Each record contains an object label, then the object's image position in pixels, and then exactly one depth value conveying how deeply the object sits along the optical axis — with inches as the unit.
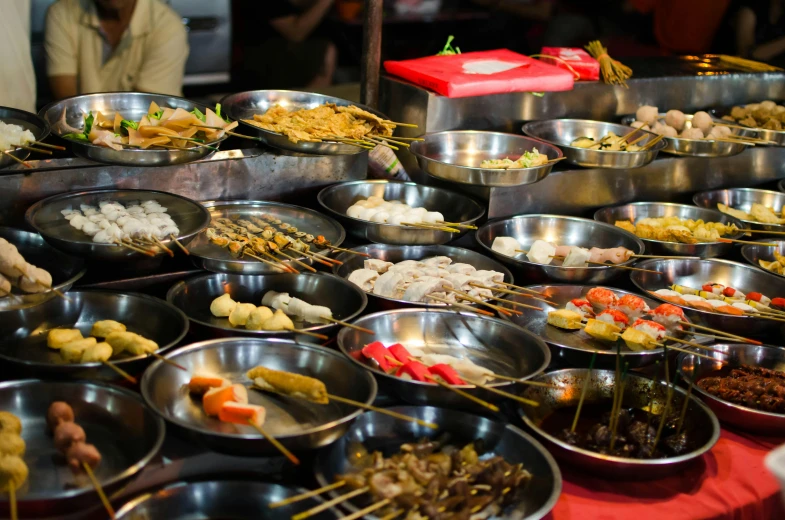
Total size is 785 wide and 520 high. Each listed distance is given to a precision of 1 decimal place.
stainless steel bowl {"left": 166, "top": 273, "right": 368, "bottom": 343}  135.3
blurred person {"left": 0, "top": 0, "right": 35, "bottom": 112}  210.4
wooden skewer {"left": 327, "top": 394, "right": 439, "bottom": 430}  99.0
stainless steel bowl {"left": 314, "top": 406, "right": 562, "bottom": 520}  101.6
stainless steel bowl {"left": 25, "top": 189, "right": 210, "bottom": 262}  124.4
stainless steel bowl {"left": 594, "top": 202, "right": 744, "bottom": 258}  176.6
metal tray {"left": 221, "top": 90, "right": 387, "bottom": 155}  154.3
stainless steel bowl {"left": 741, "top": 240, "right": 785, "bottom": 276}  177.0
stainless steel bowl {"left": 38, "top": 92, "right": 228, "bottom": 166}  134.3
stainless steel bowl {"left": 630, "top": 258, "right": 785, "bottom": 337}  165.6
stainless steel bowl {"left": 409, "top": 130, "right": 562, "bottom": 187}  166.4
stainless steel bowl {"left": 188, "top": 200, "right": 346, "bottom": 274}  144.8
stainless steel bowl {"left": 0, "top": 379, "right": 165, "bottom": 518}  95.0
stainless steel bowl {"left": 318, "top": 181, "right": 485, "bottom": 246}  155.6
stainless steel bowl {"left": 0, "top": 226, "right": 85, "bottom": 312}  131.1
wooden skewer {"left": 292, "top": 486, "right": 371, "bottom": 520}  84.5
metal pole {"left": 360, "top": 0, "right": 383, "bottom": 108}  181.2
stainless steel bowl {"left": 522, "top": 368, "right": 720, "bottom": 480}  106.0
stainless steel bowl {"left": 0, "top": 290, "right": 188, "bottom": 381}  119.7
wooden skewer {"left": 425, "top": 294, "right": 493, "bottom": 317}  132.9
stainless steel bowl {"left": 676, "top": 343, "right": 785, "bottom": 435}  120.3
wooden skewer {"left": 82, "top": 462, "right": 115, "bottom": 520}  84.2
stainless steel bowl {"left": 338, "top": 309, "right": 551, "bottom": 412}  125.0
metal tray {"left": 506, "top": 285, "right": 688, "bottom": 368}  129.3
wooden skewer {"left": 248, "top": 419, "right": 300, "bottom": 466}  90.9
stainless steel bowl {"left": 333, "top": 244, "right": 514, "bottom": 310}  152.6
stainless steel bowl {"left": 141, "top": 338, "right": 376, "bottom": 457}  95.5
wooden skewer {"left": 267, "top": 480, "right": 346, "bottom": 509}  86.6
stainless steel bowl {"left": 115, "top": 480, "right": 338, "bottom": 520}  92.4
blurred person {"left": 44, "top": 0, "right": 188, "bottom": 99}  227.0
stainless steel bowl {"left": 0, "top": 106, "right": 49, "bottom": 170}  140.7
